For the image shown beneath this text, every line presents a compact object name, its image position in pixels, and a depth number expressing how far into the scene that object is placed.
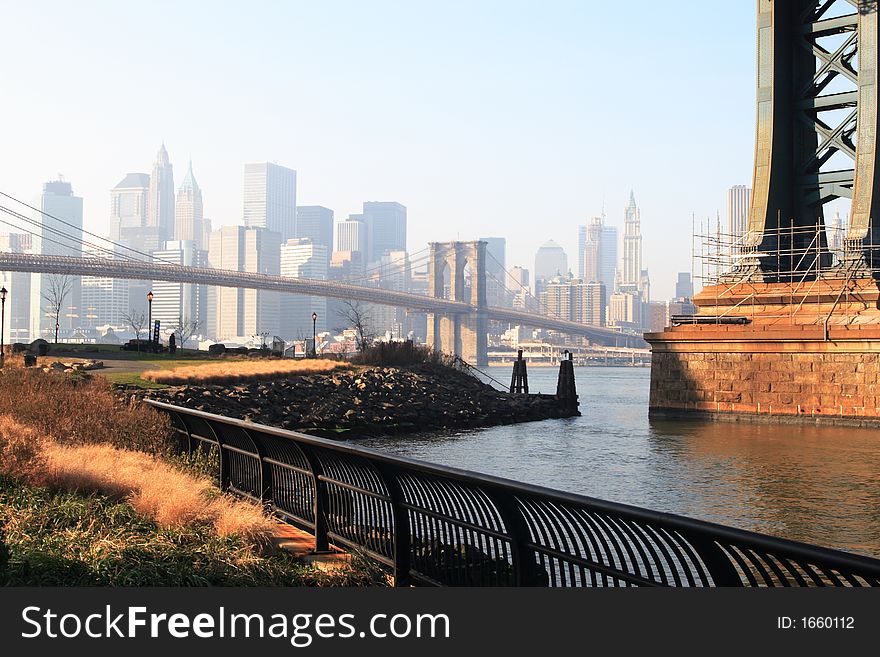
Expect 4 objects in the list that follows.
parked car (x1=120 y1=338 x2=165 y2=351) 55.69
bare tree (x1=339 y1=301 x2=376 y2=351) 60.67
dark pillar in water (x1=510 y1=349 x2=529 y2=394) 61.50
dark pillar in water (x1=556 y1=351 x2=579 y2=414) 53.34
